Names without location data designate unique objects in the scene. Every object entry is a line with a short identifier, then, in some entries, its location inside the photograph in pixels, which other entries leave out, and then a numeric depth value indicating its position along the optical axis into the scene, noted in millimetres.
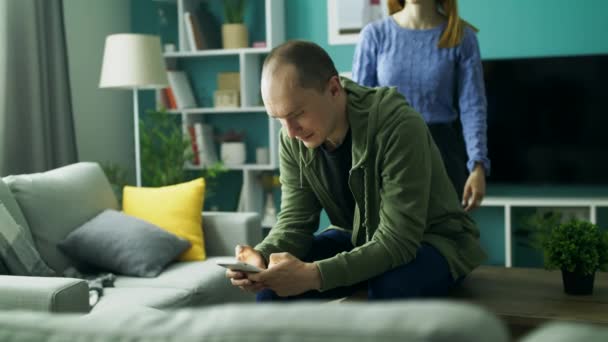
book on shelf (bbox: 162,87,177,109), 4738
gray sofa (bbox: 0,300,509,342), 462
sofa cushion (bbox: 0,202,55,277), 2338
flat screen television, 4086
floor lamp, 3775
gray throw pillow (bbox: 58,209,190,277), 2742
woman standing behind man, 2400
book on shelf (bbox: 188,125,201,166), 4659
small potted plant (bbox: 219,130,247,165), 4672
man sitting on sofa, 1740
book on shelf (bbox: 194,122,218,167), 4676
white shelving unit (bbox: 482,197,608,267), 3994
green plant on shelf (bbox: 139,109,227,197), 4297
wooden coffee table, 1649
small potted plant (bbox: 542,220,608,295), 1814
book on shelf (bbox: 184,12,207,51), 4633
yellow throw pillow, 3055
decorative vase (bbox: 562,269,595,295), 1812
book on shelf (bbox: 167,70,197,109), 4727
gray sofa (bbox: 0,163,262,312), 2564
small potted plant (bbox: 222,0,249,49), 4598
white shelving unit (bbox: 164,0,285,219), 4520
